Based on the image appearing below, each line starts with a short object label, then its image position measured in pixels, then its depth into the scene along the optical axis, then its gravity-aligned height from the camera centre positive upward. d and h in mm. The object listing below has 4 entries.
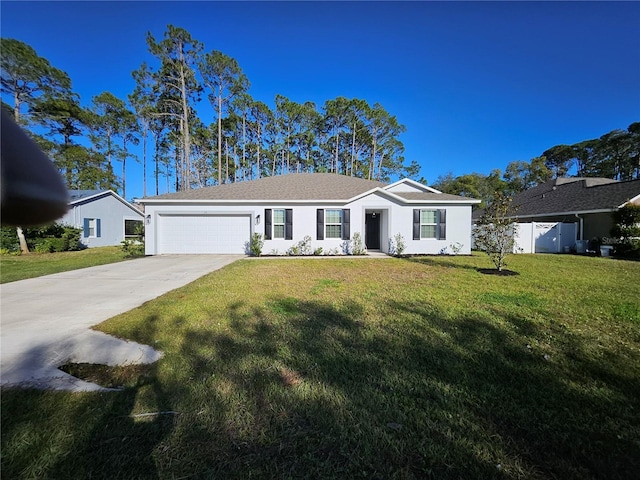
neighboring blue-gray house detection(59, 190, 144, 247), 17594 +1388
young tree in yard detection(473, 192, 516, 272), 8219 +206
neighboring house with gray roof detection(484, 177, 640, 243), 14570 +1853
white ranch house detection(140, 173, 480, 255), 13266 +729
